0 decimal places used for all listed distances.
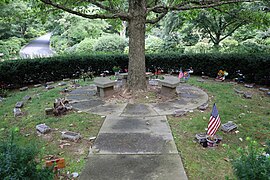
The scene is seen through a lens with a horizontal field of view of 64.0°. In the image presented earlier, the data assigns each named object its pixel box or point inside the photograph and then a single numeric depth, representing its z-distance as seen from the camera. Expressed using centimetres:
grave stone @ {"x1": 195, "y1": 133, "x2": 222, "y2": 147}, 391
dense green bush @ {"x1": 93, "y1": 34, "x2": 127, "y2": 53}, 1574
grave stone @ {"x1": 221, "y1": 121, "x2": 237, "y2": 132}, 449
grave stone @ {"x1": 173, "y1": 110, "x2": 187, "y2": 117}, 532
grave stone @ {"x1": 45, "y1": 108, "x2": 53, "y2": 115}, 541
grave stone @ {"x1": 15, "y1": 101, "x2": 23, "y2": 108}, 610
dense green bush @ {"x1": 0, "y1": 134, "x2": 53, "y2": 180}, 194
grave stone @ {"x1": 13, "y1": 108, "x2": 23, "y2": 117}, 553
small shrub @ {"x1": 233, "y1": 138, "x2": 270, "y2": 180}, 194
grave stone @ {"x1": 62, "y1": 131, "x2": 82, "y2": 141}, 414
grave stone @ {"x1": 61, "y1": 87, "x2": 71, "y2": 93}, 759
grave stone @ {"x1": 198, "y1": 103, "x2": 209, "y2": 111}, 577
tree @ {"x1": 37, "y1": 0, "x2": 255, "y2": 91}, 647
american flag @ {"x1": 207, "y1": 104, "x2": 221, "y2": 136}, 390
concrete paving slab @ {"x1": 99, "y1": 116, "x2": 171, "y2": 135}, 455
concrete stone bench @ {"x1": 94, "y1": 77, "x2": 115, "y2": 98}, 663
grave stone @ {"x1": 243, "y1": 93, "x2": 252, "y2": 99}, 686
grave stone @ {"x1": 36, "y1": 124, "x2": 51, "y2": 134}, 445
